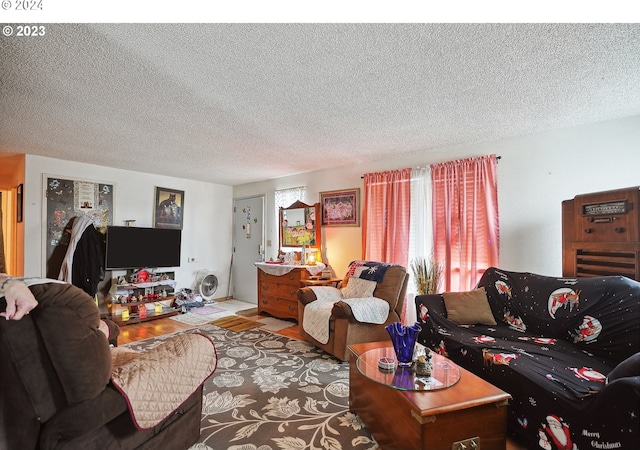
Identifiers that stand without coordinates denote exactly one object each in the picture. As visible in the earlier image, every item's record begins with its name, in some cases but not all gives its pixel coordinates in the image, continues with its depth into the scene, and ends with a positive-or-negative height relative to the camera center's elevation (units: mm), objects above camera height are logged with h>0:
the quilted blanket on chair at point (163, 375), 1372 -748
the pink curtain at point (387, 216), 3969 +141
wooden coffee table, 1426 -932
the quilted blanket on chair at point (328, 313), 3107 -928
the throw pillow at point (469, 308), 2751 -750
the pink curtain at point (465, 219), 3365 +91
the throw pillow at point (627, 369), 1416 -678
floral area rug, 1861 -1327
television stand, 4516 -1169
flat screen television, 4539 -339
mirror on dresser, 4906 -9
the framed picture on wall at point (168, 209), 5320 +318
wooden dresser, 4500 -1028
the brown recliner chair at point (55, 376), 1157 -587
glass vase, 1860 -707
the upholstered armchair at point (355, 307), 3068 -883
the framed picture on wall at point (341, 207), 4523 +298
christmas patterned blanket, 1433 -847
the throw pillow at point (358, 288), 3542 -742
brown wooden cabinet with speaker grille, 2246 -55
